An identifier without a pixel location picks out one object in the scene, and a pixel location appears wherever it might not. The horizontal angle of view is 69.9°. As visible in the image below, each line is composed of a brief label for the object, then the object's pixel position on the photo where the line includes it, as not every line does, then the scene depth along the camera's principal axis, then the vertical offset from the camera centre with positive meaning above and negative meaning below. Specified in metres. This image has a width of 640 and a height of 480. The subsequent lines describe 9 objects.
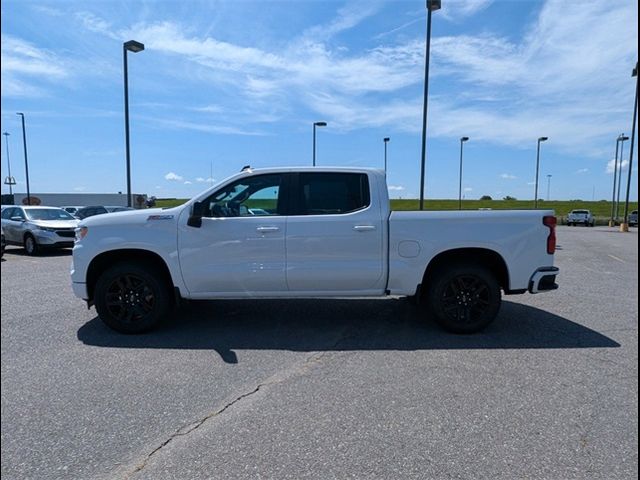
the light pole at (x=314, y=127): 29.22 +4.78
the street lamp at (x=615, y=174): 41.53 +2.63
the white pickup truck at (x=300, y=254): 5.23 -0.62
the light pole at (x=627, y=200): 27.42 +0.23
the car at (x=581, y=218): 41.34 -1.40
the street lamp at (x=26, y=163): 32.16 +2.79
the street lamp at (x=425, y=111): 14.91 +3.05
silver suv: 13.88 -0.93
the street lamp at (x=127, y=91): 15.95 +3.93
